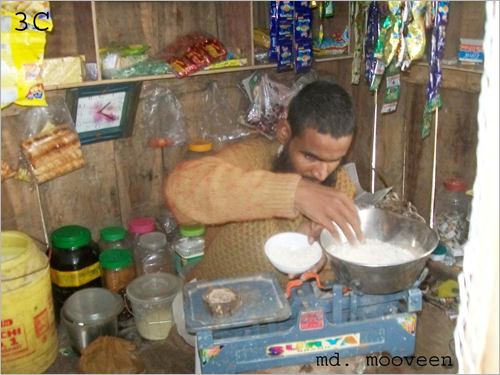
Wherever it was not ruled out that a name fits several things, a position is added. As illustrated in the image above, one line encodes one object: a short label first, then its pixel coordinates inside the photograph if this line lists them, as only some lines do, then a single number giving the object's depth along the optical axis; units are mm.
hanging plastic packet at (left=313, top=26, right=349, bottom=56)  1959
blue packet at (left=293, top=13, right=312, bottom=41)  1799
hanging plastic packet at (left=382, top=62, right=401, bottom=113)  1662
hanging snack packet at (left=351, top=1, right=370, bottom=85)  1698
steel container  1553
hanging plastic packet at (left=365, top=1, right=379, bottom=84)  1526
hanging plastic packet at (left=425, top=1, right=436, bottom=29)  1387
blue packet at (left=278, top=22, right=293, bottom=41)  1790
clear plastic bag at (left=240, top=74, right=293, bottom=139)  1908
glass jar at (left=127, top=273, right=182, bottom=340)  1614
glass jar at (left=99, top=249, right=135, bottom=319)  1672
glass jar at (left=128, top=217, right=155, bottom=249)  1789
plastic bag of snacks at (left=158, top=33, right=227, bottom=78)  1688
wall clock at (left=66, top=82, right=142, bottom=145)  1618
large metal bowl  846
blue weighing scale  884
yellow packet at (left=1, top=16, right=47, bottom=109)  1321
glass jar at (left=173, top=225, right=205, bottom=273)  1791
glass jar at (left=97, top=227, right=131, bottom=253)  1731
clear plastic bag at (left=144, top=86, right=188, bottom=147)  1800
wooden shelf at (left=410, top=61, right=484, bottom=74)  1580
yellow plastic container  1383
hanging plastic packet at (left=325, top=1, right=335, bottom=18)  1868
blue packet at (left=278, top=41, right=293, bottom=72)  1833
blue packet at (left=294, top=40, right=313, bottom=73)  1847
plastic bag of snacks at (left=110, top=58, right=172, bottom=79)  1624
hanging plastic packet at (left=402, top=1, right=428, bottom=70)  1386
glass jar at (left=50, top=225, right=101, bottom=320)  1627
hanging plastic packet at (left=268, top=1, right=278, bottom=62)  1770
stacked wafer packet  1565
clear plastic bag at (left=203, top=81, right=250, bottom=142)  1892
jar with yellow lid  1797
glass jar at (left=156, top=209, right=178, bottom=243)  1891
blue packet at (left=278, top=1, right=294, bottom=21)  1772
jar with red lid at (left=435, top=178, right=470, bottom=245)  1707
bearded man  1065
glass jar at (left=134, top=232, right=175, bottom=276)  1780
